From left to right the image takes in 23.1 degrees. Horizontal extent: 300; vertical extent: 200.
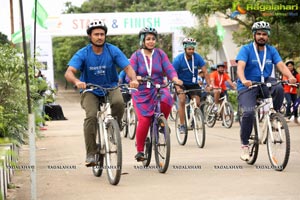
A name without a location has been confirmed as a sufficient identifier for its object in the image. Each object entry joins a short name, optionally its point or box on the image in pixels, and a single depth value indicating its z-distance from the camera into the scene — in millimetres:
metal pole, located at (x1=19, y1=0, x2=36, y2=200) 6704
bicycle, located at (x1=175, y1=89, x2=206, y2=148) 12455
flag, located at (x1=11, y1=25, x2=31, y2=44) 27336
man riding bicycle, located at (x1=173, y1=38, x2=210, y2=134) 12969
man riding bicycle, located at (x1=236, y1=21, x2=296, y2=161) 9234
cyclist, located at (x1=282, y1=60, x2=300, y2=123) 18953
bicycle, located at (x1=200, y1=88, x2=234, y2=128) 17922
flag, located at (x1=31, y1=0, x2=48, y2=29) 26391
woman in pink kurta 9430
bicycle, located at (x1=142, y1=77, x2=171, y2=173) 8930
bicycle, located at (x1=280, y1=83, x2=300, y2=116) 18475
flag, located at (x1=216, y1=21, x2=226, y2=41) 32500
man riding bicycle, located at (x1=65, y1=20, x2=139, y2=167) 8531
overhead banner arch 36406
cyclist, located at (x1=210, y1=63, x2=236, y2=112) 18578
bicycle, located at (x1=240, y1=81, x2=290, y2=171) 8734
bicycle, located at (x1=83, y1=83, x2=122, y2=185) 7910
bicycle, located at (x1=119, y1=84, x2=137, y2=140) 15117
